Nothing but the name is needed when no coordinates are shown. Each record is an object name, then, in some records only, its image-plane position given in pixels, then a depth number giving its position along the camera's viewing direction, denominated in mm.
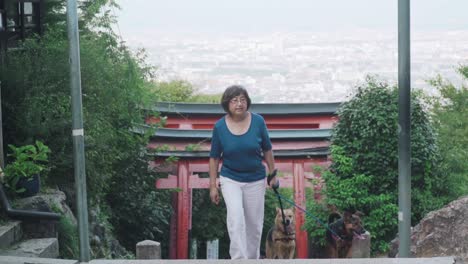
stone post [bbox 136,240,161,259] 8898
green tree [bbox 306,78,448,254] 16531
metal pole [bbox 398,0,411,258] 7309
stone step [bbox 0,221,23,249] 8758
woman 7961
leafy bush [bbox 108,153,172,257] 18641
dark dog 13742
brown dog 12062
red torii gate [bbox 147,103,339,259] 20703
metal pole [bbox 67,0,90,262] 7219
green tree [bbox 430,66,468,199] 17750
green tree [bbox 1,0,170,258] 11531
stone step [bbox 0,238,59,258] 8609
